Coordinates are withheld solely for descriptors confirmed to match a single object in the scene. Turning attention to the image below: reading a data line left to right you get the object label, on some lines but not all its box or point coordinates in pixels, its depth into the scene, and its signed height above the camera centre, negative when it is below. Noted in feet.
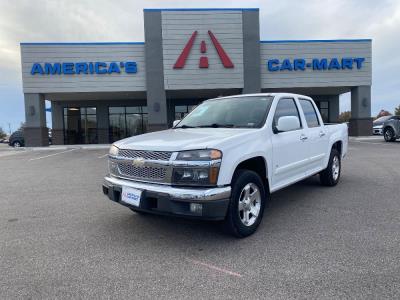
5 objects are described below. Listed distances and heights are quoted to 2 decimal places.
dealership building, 69.56 +14.69
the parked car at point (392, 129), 58.29 -1.05
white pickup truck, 11.01 -1.30
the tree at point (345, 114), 210.96 +7.23
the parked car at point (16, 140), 87.20 -1.75
